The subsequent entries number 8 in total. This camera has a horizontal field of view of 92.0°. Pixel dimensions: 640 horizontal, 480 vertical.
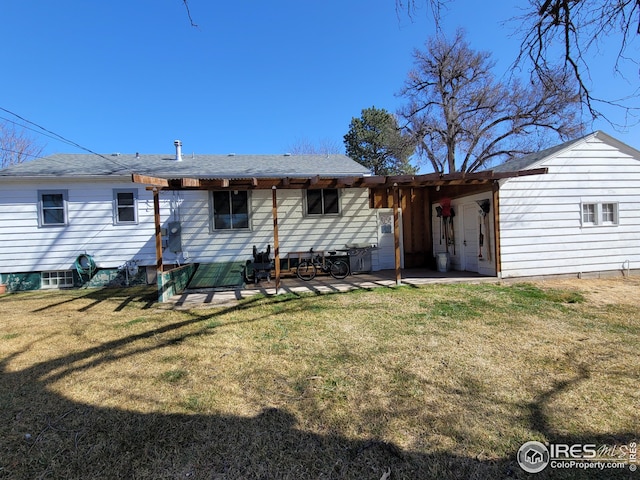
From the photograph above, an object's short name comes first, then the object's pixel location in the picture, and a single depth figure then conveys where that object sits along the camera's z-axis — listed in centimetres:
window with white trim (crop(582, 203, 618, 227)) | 848
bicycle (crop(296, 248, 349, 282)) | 904
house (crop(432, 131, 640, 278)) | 809
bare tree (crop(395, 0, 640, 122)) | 290
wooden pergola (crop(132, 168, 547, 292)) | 655
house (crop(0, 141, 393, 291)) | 871
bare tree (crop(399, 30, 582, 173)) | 1895
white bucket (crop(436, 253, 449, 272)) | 955
